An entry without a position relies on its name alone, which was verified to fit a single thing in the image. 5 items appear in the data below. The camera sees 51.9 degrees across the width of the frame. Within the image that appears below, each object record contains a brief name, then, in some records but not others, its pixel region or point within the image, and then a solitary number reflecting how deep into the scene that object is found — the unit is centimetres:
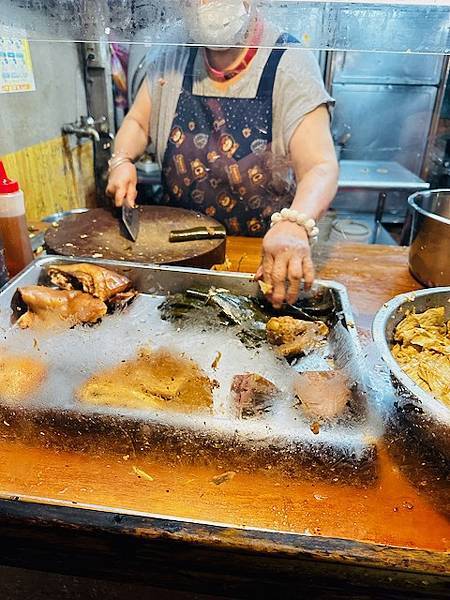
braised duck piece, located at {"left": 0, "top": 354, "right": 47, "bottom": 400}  90
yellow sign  187
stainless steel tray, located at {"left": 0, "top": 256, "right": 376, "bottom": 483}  80
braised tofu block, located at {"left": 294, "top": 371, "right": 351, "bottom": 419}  86
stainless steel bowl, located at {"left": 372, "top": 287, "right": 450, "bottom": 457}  75
